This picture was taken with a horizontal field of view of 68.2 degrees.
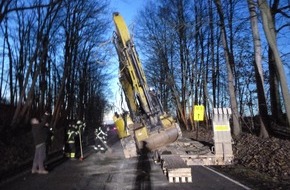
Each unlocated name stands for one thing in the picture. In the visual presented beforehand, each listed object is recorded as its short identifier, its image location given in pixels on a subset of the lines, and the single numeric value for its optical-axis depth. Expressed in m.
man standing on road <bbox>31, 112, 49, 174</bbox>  7.71
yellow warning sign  12.80
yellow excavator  7.08
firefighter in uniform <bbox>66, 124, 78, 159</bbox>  10.52
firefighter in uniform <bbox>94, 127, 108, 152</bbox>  12.55
